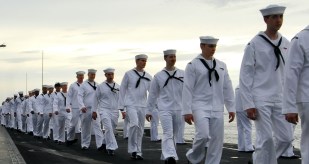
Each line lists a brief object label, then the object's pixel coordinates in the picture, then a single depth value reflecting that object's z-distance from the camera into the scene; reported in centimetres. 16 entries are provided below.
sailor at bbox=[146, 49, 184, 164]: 1309
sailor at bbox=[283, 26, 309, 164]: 770
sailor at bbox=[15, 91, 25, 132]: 4019
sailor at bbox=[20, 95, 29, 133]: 3556
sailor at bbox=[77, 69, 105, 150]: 2002
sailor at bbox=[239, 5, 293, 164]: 885
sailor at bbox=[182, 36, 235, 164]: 1048
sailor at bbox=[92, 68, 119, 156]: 1755
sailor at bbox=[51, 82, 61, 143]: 2480
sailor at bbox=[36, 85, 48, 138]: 2918
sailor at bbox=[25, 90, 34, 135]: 3397
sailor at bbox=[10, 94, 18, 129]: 4284
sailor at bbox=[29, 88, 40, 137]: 3030
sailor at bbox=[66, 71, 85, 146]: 2216
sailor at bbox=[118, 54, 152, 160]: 1529
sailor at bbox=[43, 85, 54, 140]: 2833
